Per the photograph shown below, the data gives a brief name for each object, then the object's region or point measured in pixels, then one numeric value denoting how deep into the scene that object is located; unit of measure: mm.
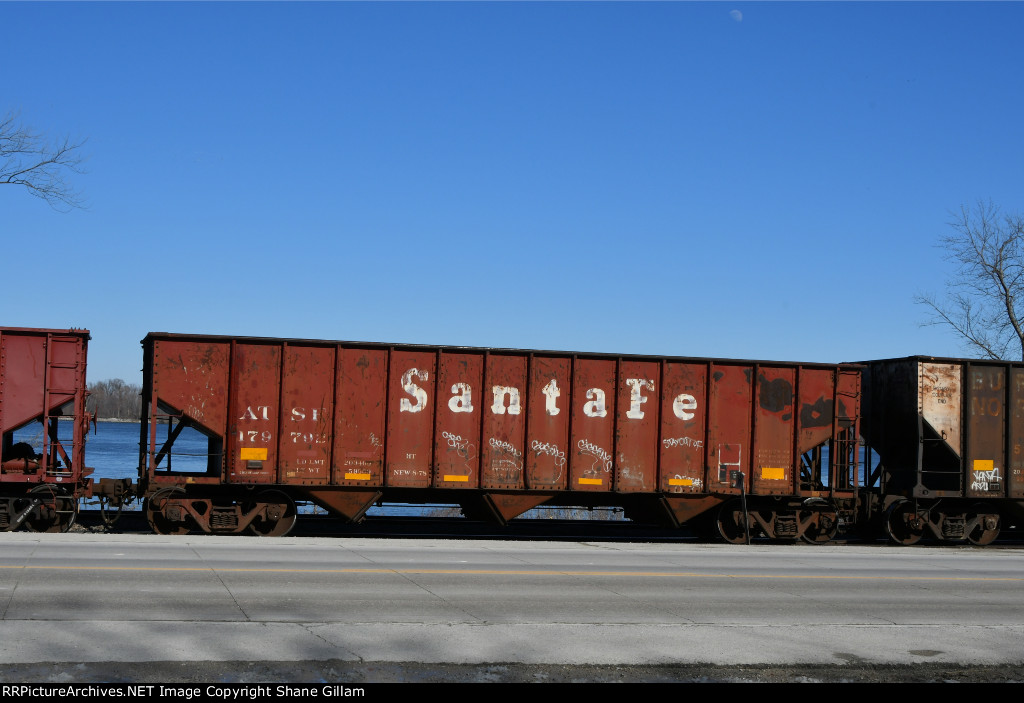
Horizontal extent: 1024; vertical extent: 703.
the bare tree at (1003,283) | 39344
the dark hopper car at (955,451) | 21109
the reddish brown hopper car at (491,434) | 18469
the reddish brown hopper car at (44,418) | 17750
